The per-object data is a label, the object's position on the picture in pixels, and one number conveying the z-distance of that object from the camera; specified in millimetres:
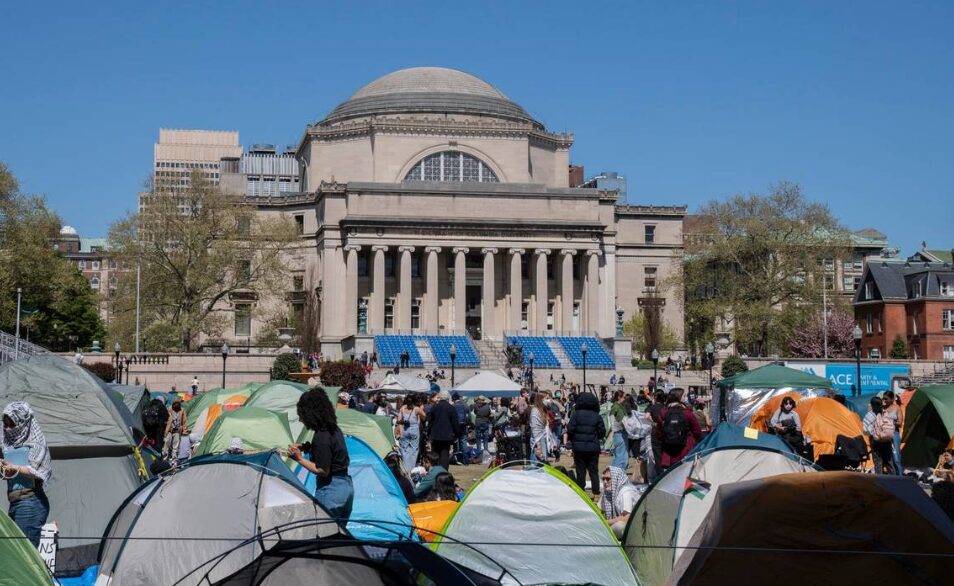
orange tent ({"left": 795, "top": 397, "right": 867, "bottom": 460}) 22917
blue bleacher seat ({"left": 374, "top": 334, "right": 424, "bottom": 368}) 67875
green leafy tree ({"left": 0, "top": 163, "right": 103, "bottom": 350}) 57219
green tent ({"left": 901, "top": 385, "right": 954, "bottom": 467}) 22062
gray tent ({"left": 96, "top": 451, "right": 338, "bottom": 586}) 11305
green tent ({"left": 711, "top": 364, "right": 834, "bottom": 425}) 28031
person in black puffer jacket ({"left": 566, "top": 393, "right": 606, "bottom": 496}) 18625
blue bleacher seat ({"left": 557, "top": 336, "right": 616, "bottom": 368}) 70312
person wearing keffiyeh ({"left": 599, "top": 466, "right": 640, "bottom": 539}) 14148
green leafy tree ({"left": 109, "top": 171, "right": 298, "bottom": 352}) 65000
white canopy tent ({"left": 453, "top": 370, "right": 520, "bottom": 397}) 36812
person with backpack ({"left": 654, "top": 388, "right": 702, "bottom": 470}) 18078
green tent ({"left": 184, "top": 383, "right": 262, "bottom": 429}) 28306
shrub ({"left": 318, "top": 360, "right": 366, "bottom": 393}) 52312
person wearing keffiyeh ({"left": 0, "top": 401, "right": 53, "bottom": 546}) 11281
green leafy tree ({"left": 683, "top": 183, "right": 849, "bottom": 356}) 69125
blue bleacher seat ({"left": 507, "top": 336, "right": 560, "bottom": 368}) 69125
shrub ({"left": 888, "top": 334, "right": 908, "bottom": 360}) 75562
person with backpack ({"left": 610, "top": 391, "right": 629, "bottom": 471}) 21891
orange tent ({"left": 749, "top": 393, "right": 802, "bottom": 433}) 25025
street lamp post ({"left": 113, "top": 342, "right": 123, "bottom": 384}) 51247
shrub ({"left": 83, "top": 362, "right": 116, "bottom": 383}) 50894
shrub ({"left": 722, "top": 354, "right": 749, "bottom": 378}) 58656
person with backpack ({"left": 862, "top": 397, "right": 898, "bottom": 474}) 20859
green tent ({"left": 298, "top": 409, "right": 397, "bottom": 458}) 21078
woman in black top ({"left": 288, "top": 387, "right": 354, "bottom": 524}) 11680
